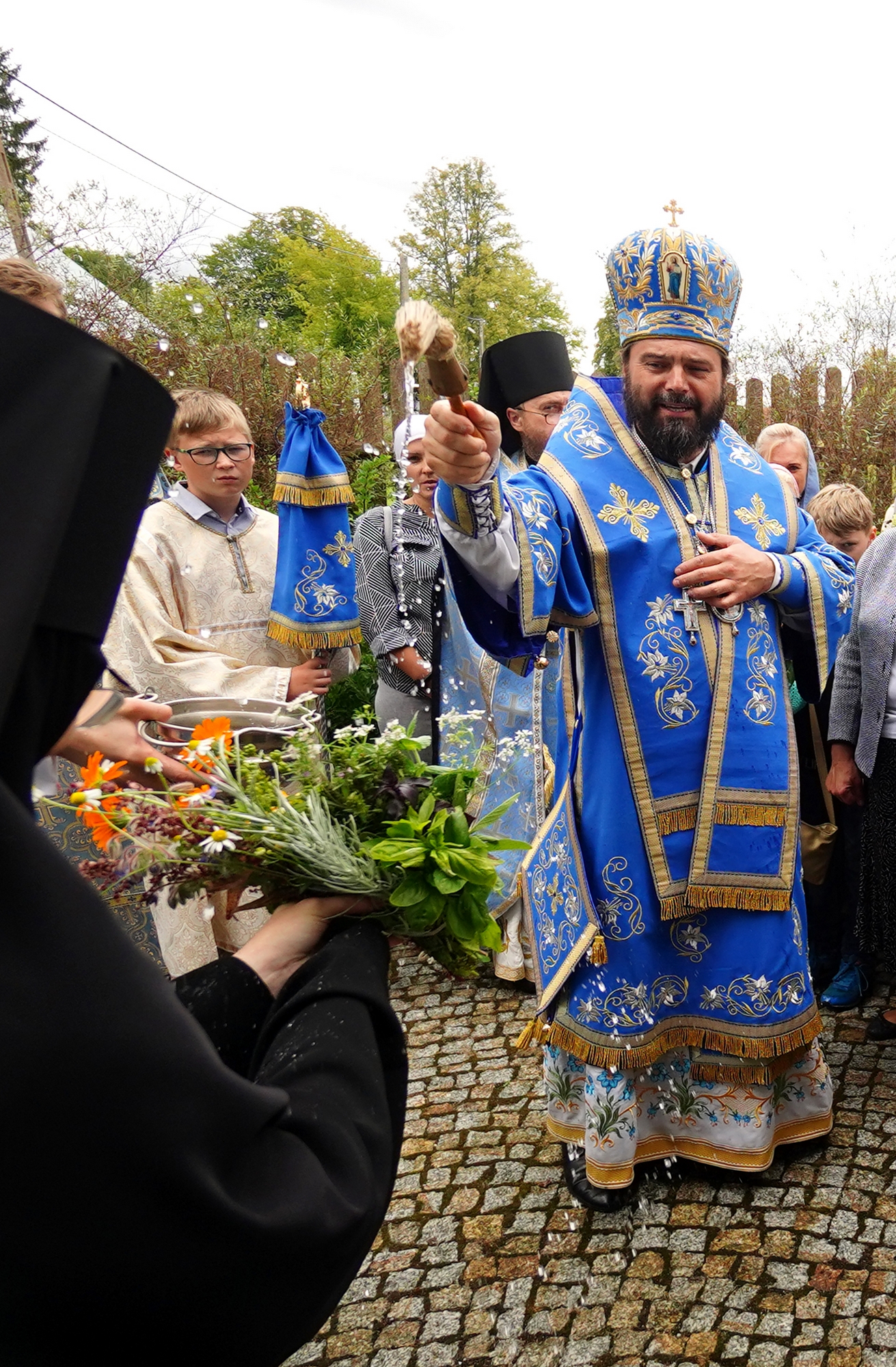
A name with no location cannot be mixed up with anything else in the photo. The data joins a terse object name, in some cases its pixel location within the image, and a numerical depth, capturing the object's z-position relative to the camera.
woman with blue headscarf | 5.14
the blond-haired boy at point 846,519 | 4.27
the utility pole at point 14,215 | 8.08
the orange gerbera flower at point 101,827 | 1.53
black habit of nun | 0.82
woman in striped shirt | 4.69
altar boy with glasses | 3.31
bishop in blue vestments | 2.88
